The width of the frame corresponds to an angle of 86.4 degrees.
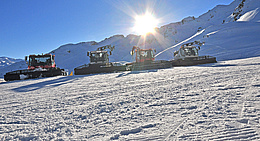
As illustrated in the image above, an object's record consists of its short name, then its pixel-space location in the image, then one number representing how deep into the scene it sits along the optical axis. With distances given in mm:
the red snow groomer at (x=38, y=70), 11632
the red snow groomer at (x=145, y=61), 13320
